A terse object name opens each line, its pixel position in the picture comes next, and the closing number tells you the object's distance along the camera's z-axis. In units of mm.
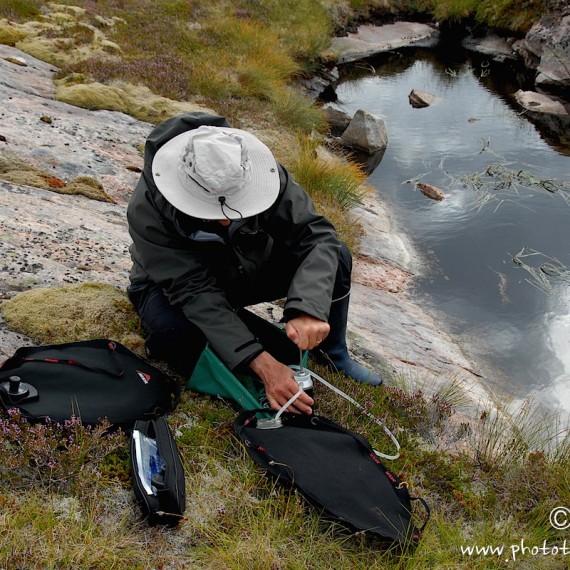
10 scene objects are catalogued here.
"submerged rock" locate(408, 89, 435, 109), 14039
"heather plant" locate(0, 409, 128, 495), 2732
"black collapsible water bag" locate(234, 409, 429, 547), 2783
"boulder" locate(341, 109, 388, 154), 11414
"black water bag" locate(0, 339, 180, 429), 2994
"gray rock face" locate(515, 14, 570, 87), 14742
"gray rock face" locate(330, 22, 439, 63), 18594
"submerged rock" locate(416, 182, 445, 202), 9781
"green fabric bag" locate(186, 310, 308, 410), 3348
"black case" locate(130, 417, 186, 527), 2697
